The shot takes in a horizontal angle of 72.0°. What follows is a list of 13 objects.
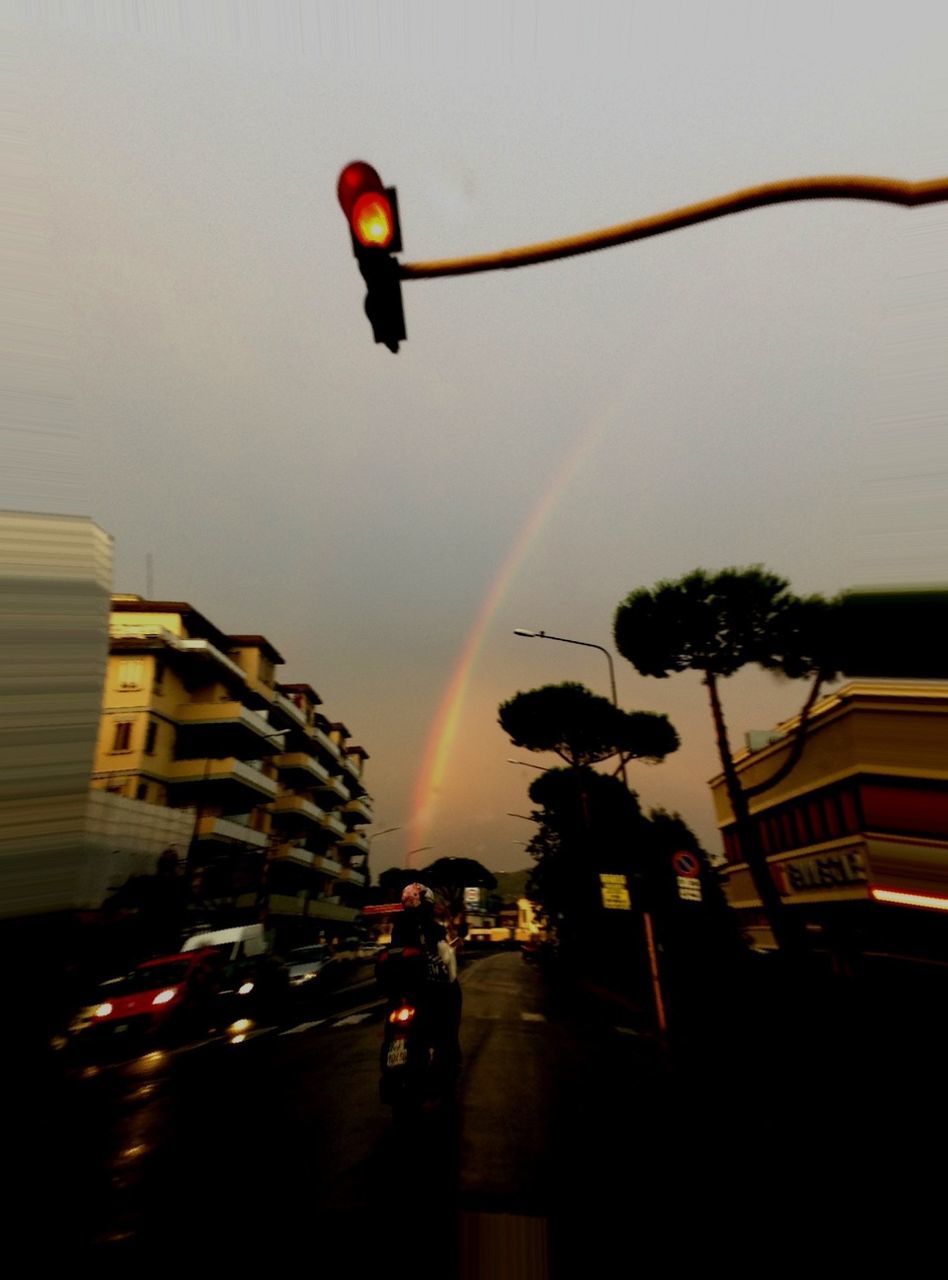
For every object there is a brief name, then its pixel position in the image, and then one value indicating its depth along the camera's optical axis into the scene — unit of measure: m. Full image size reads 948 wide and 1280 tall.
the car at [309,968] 20.59
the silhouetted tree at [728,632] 21.52
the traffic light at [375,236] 2.80
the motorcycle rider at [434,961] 5.92
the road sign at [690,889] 11.10
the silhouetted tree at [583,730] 39.53
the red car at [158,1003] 9.82
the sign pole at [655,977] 11.69
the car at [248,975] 13.10
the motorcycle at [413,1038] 5.27
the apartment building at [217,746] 31.31
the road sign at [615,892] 15.11
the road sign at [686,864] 11.19
